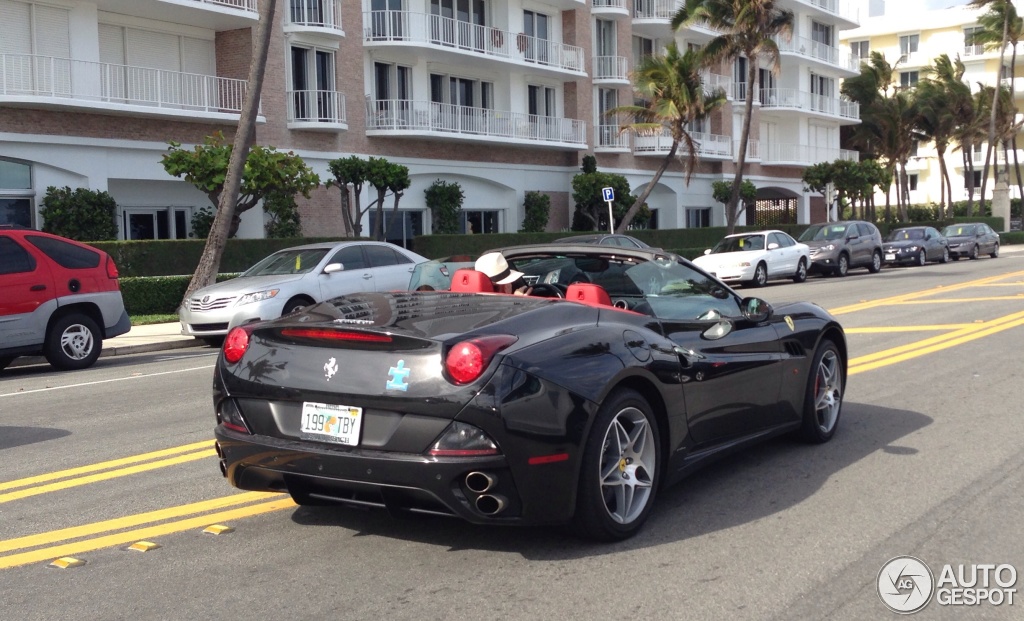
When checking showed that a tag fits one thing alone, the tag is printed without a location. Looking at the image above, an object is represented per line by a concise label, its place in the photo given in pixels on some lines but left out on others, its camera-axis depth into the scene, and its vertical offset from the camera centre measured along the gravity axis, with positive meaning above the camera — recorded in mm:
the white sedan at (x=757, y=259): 29609 -520
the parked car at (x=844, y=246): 33812 -261
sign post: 34288 +1539
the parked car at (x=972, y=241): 43284 -212
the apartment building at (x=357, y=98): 26312 +4580
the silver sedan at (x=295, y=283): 16328 -524
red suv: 13484 -581
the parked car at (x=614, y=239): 23805 +86
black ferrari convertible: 4762 -752
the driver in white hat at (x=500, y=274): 6555 -173
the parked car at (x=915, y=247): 38750 -364
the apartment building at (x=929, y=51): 83500 +14494
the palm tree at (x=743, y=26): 38500 +7711
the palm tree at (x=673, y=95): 37562 +5124
